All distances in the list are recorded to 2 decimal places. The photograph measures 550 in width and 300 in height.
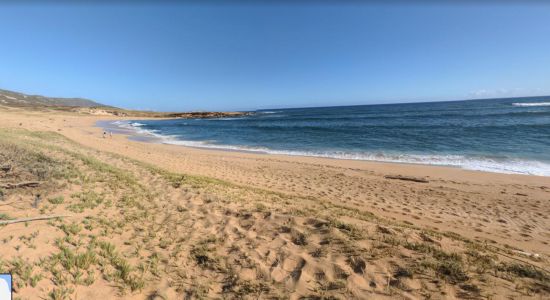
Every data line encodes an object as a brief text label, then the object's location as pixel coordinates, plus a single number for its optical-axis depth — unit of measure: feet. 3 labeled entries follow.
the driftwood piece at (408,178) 34.06
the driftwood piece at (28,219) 13.15
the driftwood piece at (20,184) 17.63
